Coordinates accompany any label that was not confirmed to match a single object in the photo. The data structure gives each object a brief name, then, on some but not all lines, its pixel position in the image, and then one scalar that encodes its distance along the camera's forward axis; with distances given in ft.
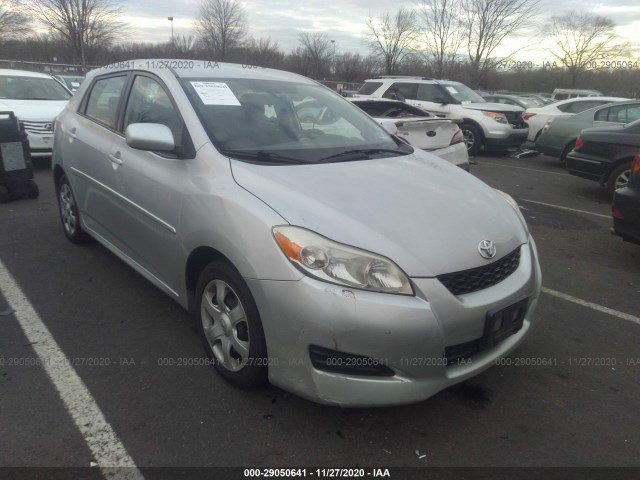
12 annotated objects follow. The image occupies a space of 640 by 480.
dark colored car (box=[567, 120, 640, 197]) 22.15
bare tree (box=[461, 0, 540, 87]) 98.48
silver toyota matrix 6.82
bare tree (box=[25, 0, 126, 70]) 99.50
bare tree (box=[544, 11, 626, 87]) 128.36
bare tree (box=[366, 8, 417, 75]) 110.87
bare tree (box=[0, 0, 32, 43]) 111.45
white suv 37.42
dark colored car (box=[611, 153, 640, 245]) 14.29
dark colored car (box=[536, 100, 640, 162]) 30.01
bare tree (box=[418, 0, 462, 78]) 103.75
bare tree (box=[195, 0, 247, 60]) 126.62
